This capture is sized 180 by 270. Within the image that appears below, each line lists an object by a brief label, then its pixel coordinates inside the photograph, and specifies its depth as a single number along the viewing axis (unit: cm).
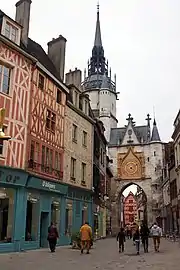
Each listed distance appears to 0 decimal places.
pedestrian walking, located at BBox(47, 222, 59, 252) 1552
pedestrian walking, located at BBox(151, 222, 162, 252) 1655
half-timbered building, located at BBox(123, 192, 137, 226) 11081
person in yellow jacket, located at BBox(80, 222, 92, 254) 1551
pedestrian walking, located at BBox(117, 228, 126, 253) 1745
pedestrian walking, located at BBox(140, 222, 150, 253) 1712
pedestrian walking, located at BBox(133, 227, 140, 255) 1562
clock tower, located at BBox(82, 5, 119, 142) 6750
